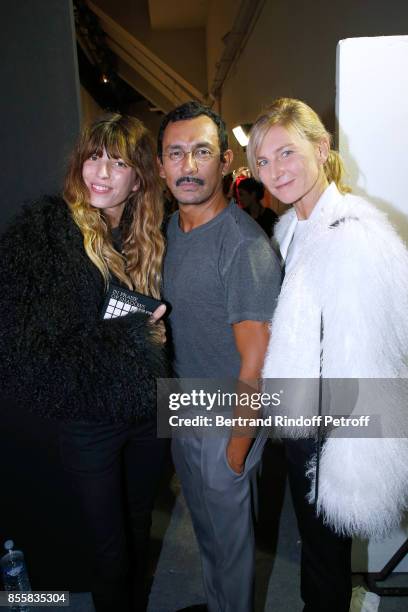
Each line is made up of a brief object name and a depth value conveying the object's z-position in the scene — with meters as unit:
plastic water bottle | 1.71
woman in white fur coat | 1.09
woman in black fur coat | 1.16
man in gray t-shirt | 1.25
